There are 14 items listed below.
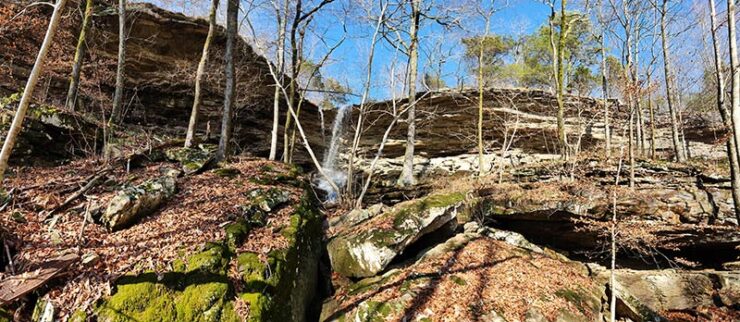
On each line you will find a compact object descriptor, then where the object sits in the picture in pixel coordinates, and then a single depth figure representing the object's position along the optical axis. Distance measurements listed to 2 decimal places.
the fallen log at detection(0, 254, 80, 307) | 2.91
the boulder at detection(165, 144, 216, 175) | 7.41
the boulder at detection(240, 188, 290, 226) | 5.47
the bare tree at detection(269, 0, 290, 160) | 12.16
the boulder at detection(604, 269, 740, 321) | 6.35
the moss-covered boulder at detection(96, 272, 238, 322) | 3.15
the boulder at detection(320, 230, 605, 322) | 4.82
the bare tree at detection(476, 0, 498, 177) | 14.61
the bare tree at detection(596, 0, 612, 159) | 14.81
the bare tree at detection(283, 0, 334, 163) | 11.17
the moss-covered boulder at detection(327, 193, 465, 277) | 5.83
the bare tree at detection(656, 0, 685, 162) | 14.48
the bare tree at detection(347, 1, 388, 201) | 8.60
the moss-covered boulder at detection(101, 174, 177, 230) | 4.26
